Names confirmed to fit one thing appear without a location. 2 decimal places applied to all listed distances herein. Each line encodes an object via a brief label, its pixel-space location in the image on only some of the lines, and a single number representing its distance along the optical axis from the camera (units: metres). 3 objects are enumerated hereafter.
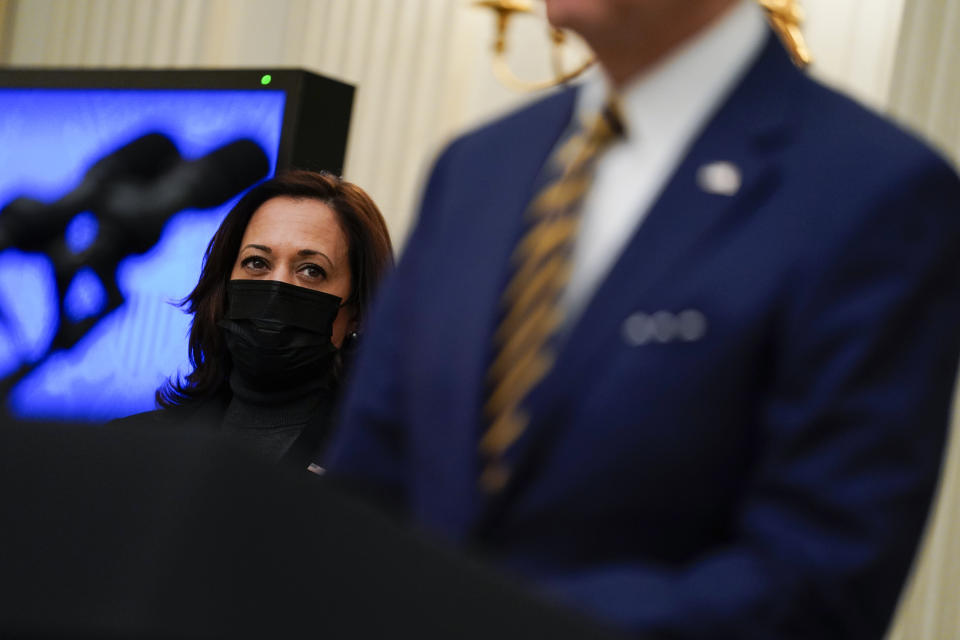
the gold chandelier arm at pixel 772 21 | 5.41
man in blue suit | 1.68
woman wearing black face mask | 6.05
